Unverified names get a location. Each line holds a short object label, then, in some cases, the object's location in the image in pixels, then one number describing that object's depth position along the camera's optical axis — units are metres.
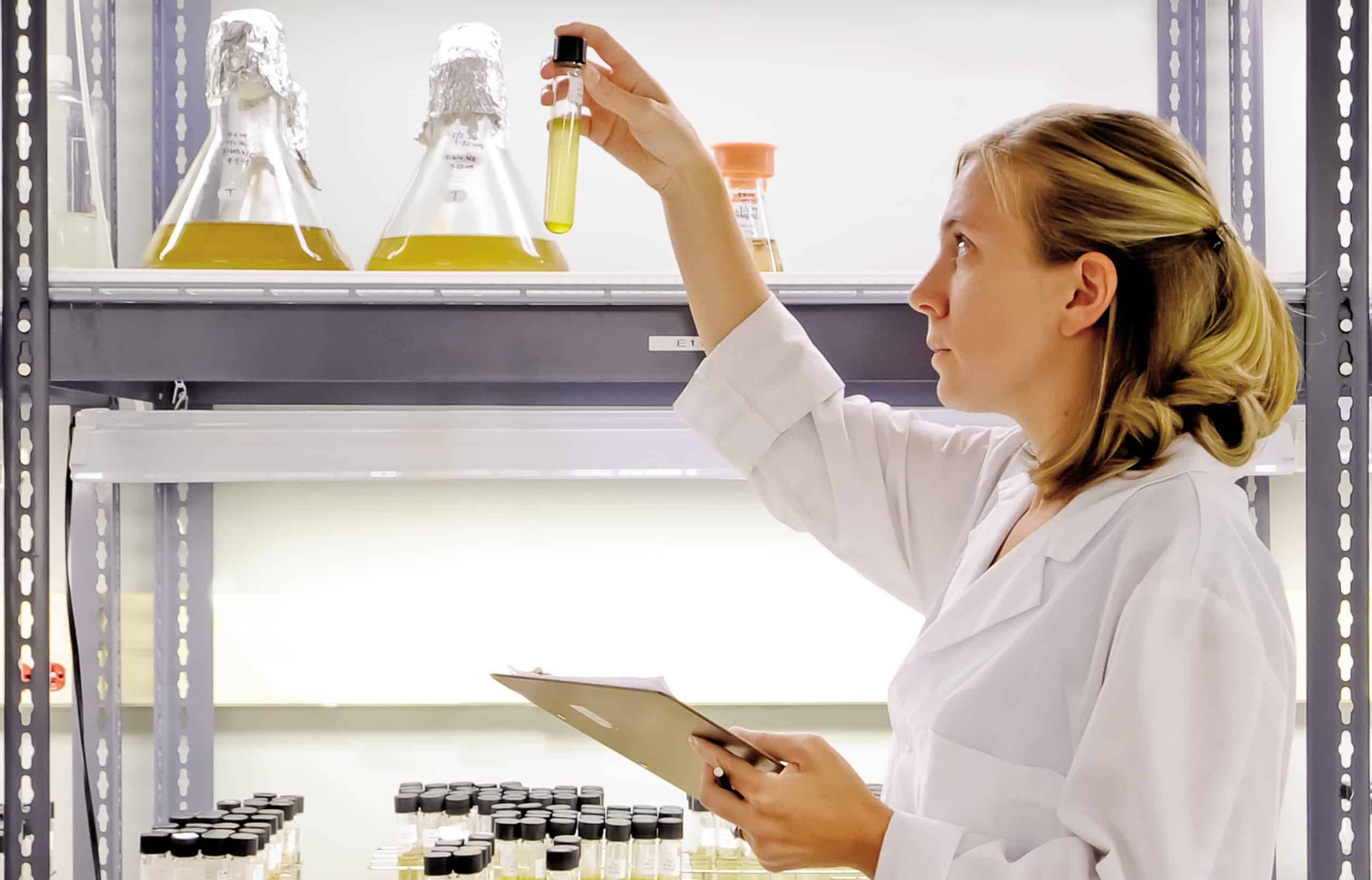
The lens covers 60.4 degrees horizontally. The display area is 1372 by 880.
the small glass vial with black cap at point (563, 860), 1.12
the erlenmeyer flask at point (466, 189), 1.23
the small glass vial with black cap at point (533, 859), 1.21
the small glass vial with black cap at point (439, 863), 1.11
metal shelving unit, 1.10
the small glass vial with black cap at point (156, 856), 1.16
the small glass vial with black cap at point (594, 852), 1.21
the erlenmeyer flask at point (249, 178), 1.22
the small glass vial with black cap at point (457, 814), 1.28
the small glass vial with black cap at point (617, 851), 1.22
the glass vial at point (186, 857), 1.15
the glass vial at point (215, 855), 1.14
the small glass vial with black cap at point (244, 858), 1.14
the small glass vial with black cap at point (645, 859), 1.24
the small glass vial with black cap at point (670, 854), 1.23
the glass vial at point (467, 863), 1.10
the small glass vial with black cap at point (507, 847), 1.18
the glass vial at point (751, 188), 1.32
